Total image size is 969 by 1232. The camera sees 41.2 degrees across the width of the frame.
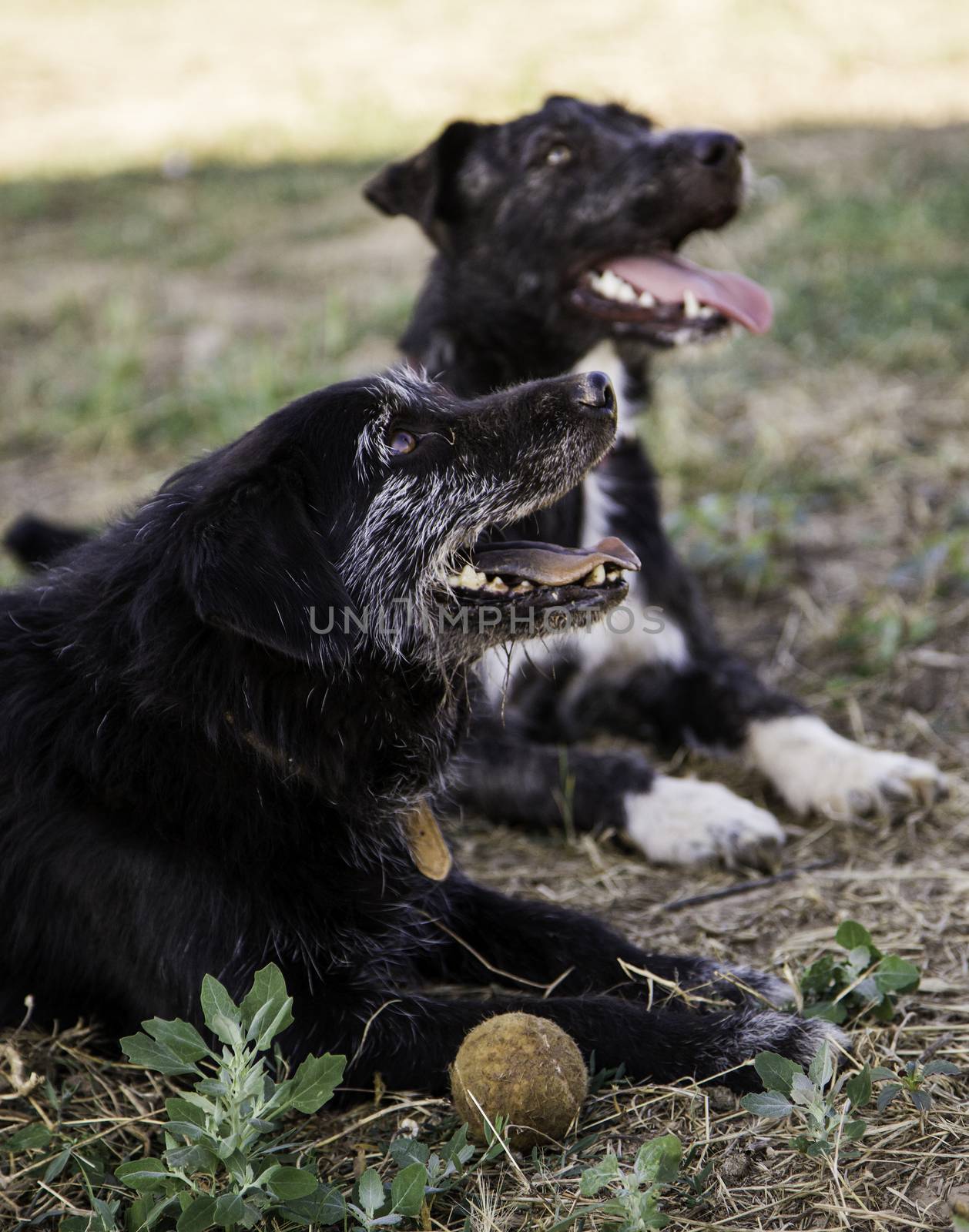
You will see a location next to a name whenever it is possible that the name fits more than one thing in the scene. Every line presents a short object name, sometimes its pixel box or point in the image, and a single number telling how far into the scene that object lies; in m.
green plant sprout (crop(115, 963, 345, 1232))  1.96
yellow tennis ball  2.12
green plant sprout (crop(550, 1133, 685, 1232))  1.88
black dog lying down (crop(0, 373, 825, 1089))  2.33
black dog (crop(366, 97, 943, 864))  3.92
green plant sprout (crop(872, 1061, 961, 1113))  2.12
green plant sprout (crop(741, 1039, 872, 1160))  2.02
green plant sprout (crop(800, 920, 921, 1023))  2.43
